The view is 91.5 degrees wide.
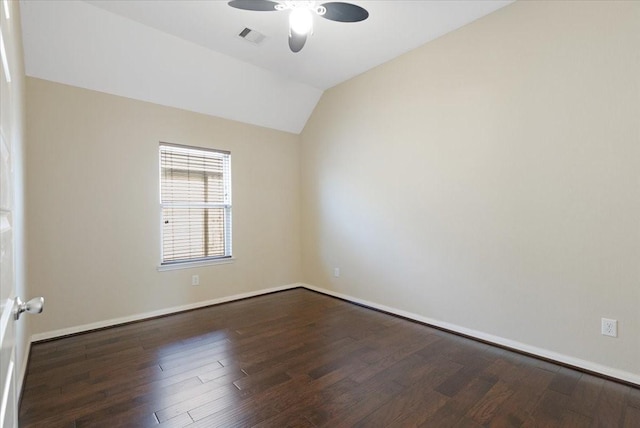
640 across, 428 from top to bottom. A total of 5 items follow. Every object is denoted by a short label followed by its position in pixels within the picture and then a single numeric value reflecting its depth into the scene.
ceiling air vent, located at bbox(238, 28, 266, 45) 3.03
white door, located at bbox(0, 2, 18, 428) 0.79
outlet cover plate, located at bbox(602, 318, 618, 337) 2.23
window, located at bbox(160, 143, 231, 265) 3.74
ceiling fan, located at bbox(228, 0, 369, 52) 2.07
